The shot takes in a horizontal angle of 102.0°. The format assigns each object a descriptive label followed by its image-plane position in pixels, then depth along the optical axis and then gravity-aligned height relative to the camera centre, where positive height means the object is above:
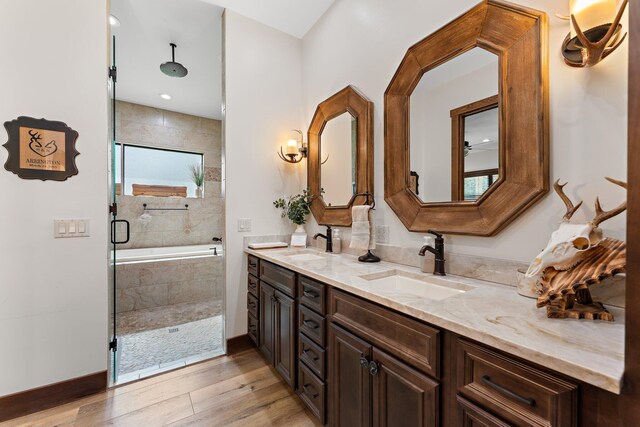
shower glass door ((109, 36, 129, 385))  1.95 -0.21
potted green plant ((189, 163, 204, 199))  4.68 +0.62
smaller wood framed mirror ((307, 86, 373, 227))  1.96 +0.49
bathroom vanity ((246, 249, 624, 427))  0.61 -0.44
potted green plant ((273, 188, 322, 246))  2.55 +0.05
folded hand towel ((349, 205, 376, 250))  1.78 -0.12
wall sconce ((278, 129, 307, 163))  2.60 +0.62
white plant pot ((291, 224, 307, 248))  2.51 -0.26
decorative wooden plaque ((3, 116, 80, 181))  1.64 +0.41
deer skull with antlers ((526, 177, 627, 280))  0.81 -0.10
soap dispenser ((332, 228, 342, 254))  2.17 -0.25
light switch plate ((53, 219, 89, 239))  1.75 -0.11
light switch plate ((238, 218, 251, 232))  2.43 -0.11
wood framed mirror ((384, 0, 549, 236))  1.12 +0.47
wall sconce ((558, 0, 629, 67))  0.89 +0.65
